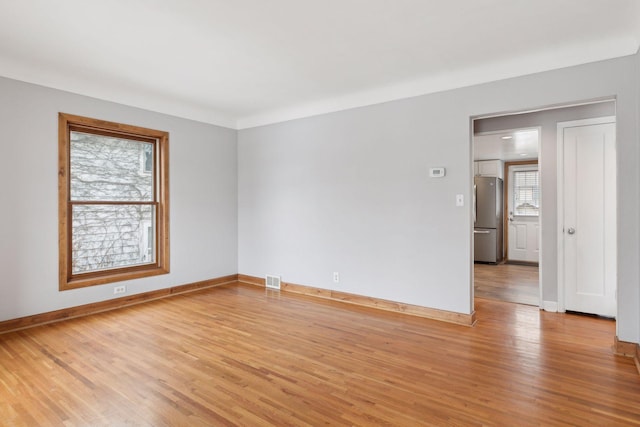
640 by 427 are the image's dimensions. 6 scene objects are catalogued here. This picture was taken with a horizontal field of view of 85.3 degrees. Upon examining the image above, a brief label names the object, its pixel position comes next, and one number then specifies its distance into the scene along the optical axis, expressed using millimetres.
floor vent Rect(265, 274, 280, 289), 5324
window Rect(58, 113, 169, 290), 4000
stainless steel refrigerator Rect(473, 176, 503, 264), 7820
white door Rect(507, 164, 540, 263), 8023
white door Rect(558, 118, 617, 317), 3893
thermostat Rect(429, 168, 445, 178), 3844
